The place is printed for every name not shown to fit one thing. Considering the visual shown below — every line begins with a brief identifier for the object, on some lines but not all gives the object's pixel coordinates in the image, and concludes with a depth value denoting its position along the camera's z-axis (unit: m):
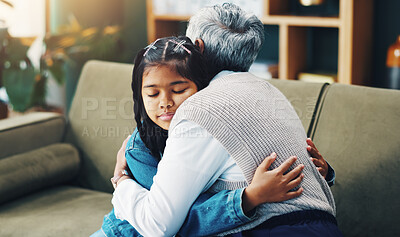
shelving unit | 3.43
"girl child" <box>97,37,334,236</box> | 1.97
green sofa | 2.47
